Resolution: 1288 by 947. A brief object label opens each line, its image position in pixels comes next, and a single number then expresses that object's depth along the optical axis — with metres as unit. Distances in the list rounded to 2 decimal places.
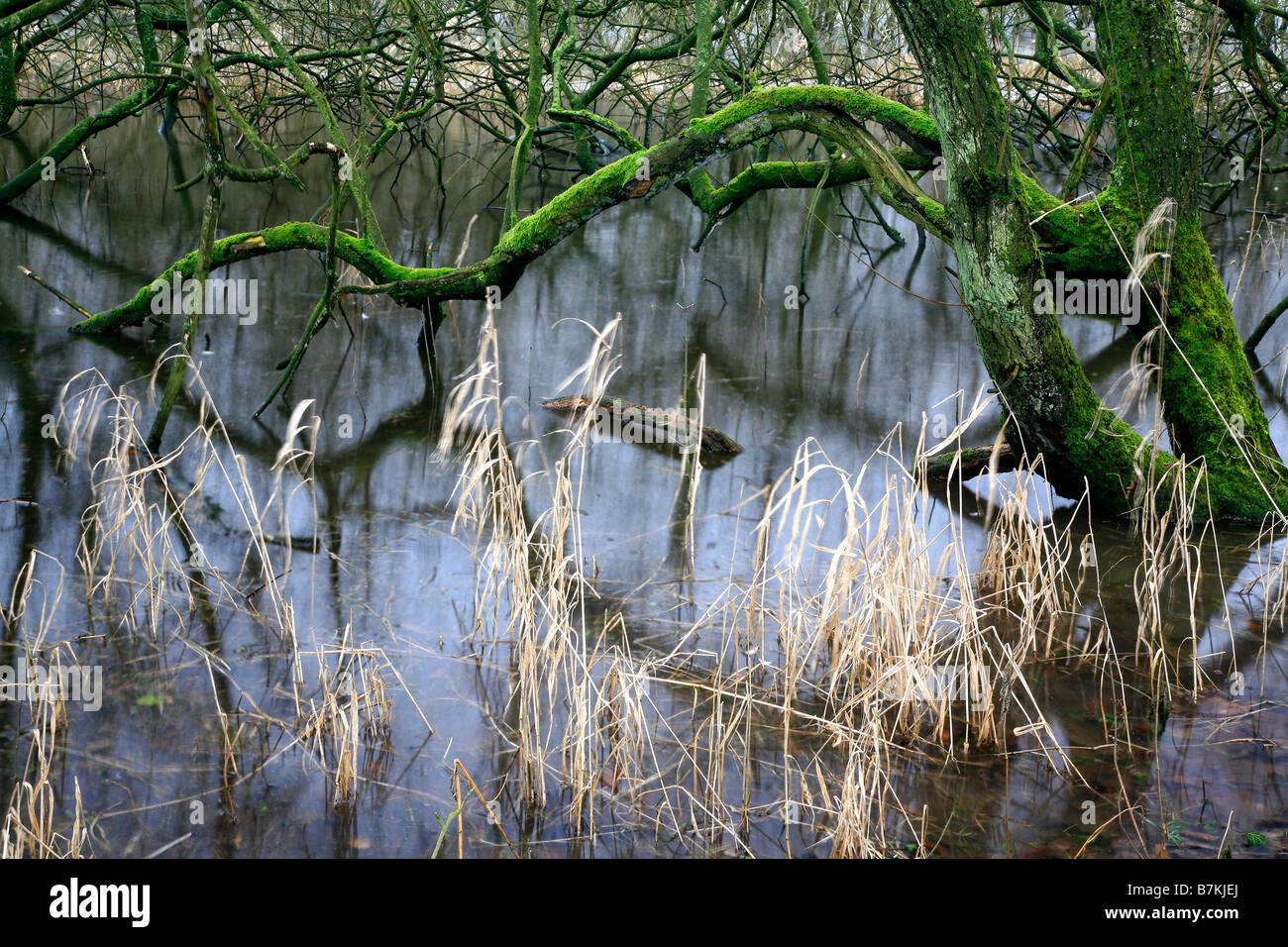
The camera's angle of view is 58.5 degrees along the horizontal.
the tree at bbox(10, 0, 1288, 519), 4.88
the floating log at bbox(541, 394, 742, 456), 6.34
